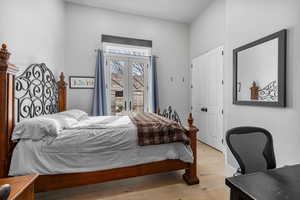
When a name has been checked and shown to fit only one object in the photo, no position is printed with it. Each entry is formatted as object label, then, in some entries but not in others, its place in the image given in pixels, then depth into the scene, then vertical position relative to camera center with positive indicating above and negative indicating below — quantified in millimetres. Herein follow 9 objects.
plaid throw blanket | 1854 -420
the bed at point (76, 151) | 1476 -593
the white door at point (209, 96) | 3361 +69
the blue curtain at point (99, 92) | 3730 +158
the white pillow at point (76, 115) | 2352 -259
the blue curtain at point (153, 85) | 4176 +368
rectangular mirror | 1741 +357
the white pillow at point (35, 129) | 1528 -311
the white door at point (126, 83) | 4000 +402
